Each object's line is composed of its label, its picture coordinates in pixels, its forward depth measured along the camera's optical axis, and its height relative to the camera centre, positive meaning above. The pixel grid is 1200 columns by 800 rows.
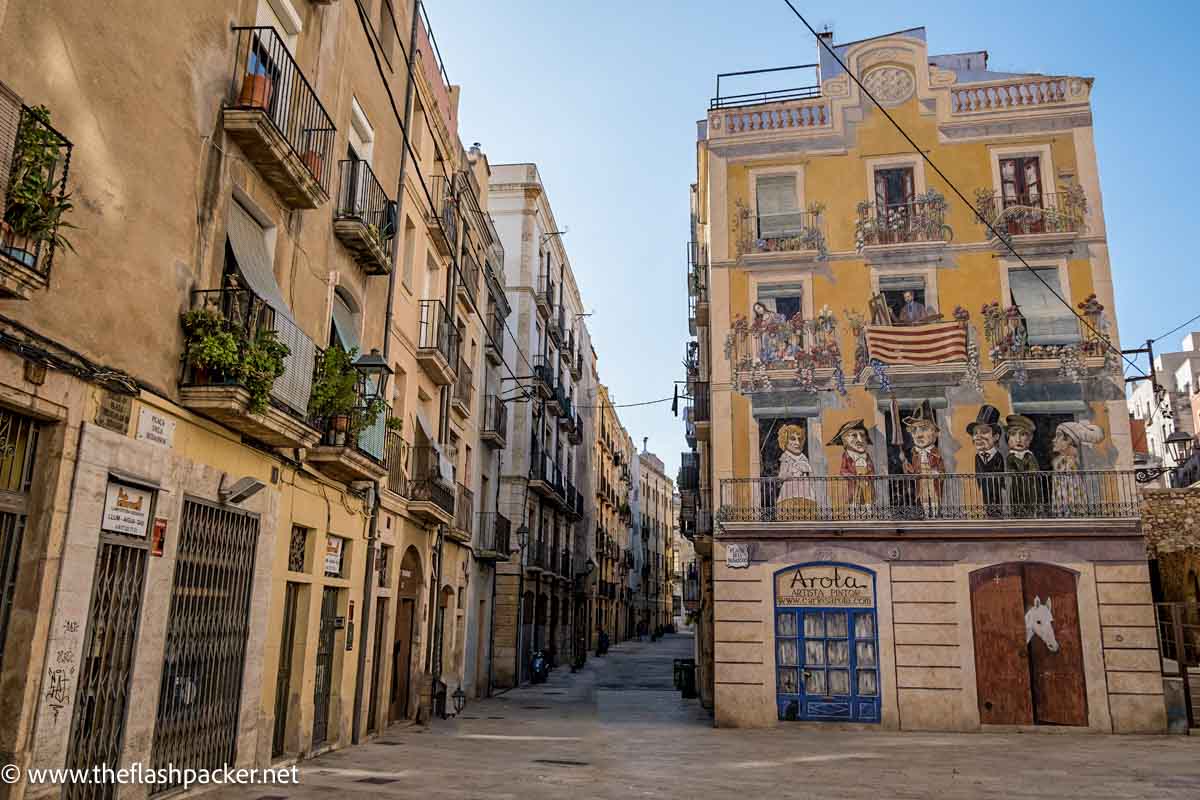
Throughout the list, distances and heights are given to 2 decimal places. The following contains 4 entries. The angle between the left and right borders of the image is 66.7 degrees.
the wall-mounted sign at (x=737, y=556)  19.42 +1.32
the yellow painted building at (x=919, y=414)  18.31 +4.46
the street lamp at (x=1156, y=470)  19.71 +3.53
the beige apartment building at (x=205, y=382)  7.22 +2.23
